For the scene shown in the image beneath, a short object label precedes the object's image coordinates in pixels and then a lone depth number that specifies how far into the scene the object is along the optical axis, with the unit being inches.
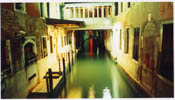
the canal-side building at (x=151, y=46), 165.9
